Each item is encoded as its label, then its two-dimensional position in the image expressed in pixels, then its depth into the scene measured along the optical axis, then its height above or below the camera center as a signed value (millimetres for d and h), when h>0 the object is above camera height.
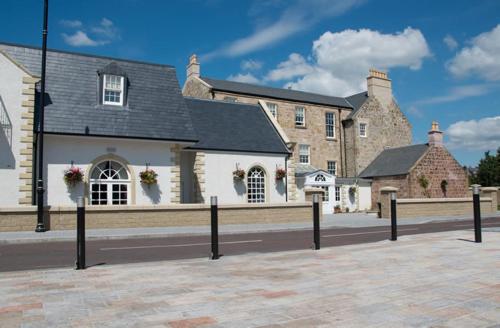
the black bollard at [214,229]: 9570 -685
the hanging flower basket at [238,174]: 25678 +1282
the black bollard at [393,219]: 12438 -671
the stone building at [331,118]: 36281 +6761
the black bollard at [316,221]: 11055 -617
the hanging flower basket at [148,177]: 21797 +999
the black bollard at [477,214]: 11195 -499
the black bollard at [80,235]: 8305 -684
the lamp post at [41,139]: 16031 +2274
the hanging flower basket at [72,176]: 20234 +1010
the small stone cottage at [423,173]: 33425 +1694
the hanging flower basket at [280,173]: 27234 +1391
